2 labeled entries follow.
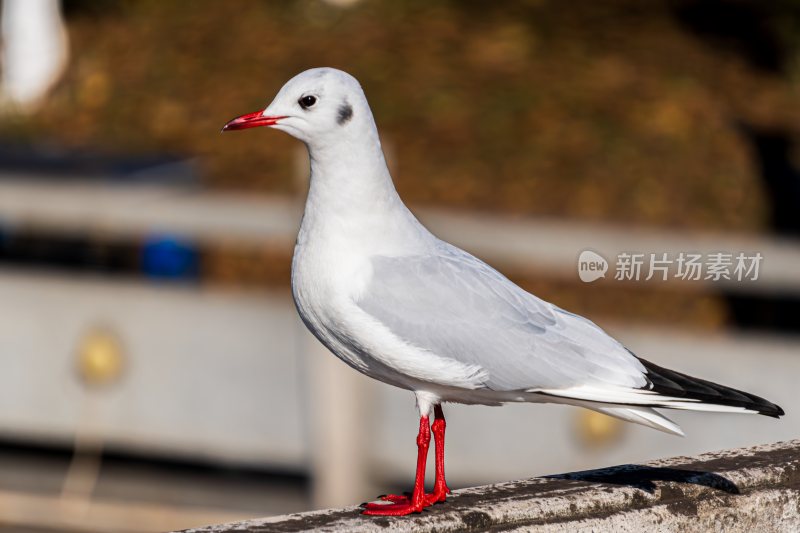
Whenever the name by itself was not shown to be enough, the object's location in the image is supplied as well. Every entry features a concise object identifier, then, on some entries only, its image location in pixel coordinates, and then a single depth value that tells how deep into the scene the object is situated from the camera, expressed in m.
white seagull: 5.37
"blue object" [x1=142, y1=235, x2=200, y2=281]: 17.03
